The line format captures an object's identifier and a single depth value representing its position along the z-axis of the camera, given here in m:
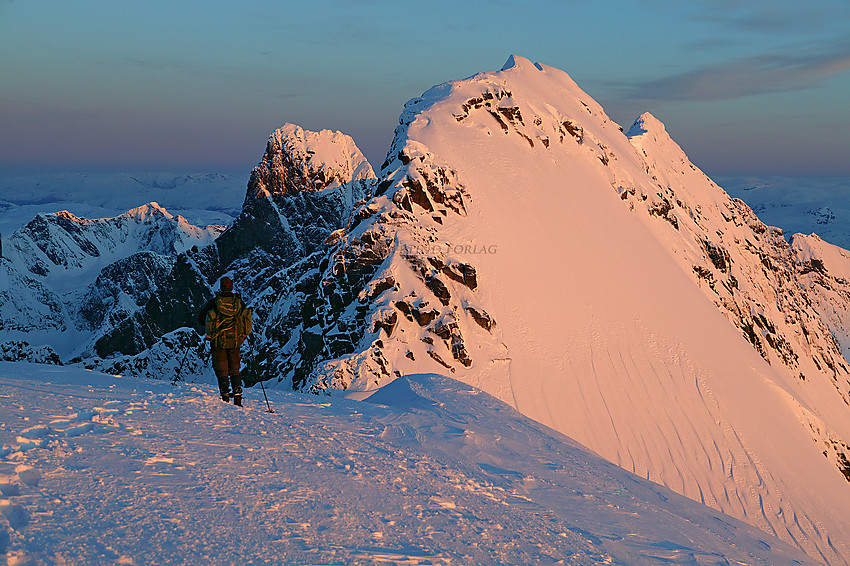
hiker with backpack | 12.70
